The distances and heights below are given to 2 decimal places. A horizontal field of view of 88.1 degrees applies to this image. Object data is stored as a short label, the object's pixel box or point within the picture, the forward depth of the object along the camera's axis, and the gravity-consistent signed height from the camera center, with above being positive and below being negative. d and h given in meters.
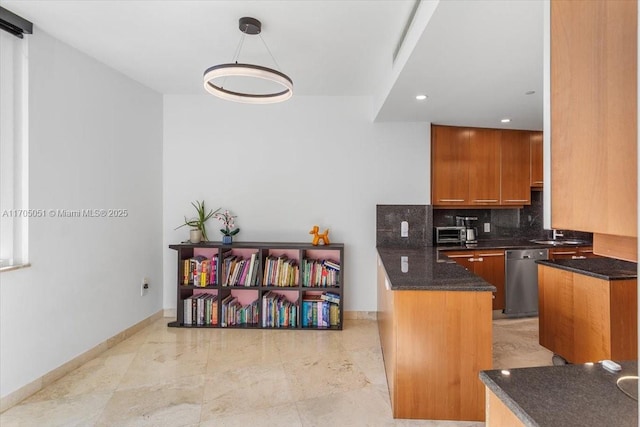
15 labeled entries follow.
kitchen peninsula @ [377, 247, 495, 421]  2.03 -0.83
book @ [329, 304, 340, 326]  3.65 -1.11
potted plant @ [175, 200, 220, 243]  3.69 -0.11
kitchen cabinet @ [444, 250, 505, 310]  3.87 -0.59
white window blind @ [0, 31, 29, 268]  2.30 +0.44
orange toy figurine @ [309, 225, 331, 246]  3.69 -0.27
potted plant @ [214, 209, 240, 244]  3.72 -0.15
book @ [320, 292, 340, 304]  3.67 -0.93
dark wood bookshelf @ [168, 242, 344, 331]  3.62 -0.80
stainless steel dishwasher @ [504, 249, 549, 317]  3.90 -0.80
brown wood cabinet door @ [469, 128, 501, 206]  4.16 +0.60
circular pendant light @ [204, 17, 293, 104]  2.11 +0.93
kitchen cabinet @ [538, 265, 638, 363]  2.27 -0.76
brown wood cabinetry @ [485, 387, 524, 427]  0.85 -0.54
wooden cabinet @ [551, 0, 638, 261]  0.55 +0.17
